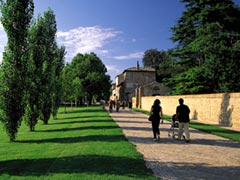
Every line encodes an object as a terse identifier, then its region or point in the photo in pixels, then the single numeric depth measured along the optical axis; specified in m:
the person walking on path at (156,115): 8.42
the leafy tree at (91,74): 49.79
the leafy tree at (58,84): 20.66
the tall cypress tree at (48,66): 15.07
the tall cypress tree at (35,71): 12.87
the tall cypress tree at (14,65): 9.59
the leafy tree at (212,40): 18.38
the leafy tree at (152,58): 73.70
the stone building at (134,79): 56.23
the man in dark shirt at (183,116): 8.39
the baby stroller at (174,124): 8.89
